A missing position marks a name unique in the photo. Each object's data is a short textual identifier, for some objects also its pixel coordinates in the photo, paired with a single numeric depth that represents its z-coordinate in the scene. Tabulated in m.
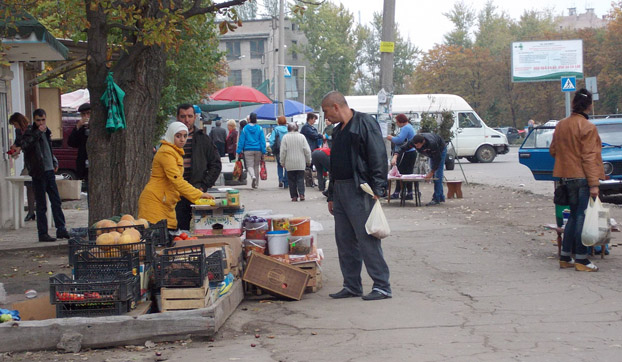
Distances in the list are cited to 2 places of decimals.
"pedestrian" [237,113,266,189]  21.23
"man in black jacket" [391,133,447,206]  16.14
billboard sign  47.16
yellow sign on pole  17.27
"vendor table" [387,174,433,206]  16.03
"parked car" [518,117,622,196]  15.11
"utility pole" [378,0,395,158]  17.45
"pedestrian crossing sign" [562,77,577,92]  27.38
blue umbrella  39.25
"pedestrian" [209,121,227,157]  26.64
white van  30.16
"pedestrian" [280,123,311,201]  17.70
